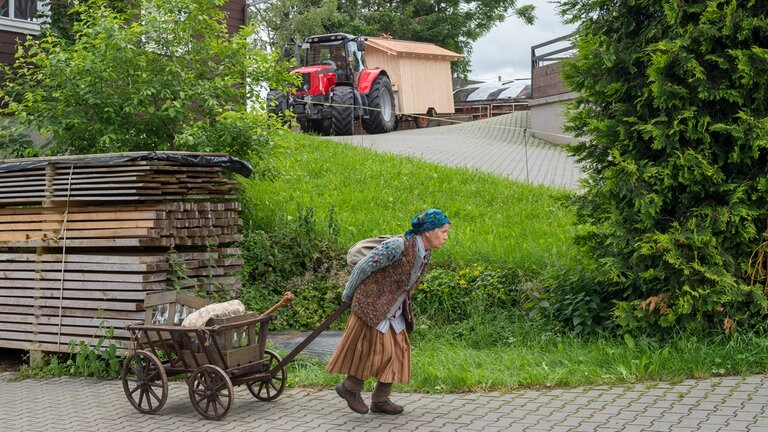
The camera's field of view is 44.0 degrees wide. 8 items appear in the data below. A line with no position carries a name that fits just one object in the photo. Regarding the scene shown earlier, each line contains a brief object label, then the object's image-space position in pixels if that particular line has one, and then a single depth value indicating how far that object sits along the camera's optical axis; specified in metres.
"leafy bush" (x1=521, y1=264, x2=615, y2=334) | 8.68
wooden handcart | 6.96
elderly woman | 6.74
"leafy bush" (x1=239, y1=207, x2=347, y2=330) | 10.87
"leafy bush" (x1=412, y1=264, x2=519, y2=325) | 9.78
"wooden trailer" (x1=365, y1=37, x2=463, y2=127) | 31.20
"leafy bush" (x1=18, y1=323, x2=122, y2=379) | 8.88
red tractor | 25.52
